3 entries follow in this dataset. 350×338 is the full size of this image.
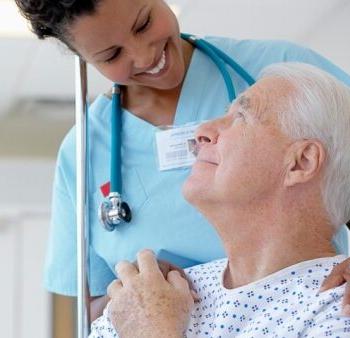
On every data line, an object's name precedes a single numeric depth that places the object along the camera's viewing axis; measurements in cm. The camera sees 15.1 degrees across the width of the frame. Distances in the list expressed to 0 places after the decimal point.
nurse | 180
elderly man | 168
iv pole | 189
